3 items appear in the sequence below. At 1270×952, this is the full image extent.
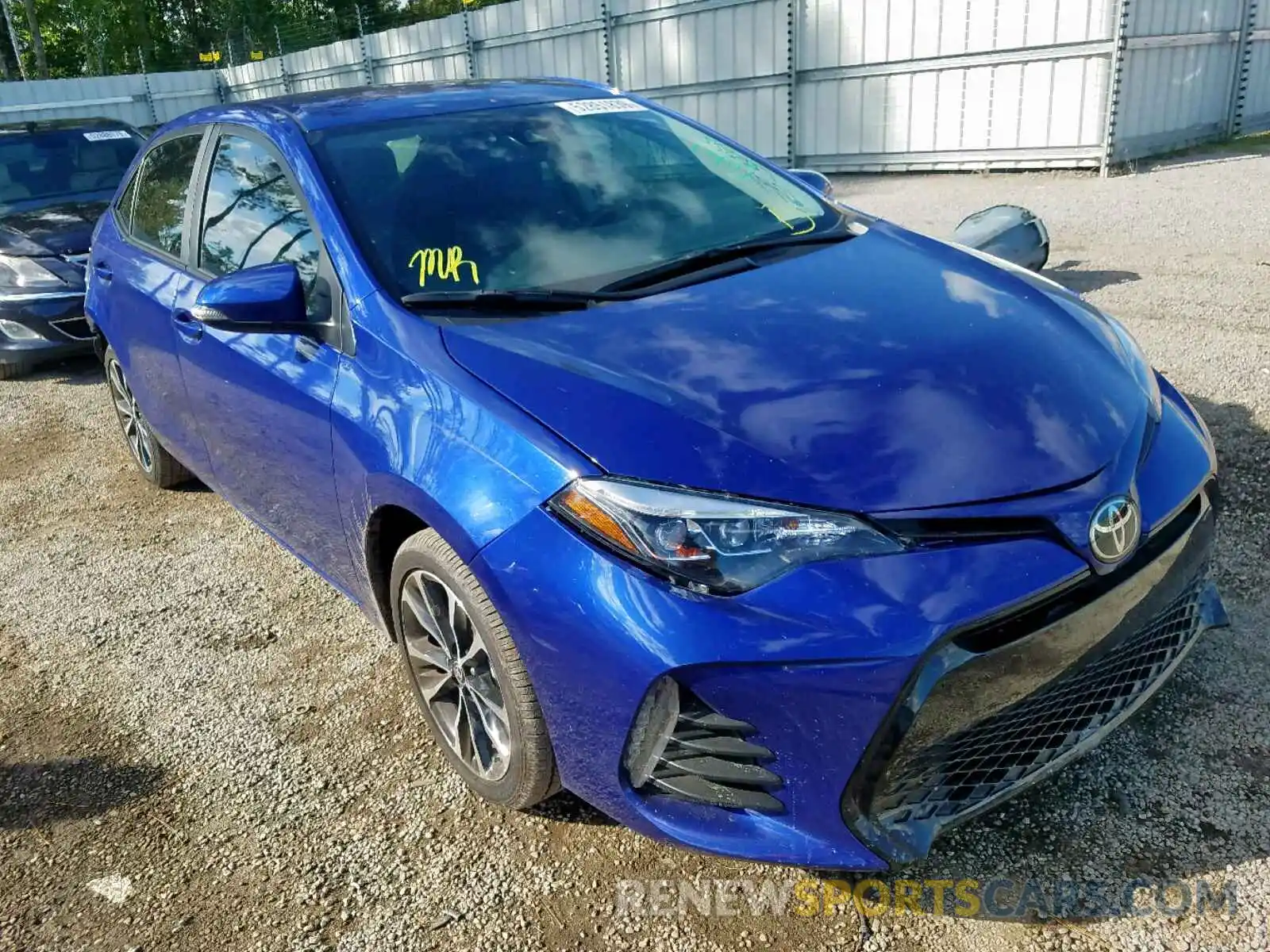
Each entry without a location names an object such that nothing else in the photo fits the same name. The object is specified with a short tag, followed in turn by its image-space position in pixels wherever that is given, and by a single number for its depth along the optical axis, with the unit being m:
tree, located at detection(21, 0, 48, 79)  31.36
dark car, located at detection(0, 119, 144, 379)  6.44
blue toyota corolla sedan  1.85
